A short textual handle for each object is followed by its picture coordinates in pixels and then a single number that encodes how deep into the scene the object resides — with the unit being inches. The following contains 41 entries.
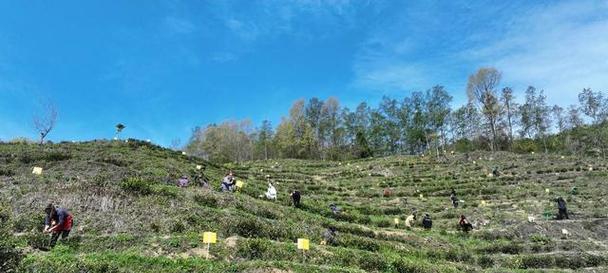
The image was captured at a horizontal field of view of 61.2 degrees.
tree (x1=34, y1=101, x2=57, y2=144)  2003.0
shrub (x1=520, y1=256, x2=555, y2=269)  913.5
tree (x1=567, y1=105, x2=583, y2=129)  3243.1
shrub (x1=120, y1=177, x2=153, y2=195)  927.0
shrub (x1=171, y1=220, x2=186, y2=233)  792.1
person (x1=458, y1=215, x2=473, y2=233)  1186.6
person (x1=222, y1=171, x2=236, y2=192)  1214.3
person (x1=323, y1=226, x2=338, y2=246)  887.7
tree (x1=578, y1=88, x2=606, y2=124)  3029.0
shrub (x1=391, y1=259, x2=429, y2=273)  755.4
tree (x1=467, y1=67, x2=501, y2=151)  3041.3
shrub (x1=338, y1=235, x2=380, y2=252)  894.9
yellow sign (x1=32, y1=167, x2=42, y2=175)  1089.4
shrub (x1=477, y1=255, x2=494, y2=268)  941.0
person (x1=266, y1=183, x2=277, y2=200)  1279.5
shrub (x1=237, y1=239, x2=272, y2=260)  703.7
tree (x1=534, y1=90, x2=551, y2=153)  3181.6
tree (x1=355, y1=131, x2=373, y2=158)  3772.1
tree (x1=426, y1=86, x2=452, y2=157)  3444.9
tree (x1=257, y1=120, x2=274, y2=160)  3961.6
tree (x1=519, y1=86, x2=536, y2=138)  3196.4
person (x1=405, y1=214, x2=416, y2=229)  1260.2
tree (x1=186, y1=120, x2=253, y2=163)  3818.9
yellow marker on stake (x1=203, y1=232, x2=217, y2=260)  657.6
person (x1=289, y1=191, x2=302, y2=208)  1225.0
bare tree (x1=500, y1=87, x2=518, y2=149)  3088.1
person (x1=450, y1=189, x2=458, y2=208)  1558.8
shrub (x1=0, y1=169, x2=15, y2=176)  1104.2
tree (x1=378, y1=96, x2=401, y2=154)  3719.5
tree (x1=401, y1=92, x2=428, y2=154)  3558.1
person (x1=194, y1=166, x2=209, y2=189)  1239.3
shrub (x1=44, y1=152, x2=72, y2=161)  1307.8
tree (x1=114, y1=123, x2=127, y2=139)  2095.0
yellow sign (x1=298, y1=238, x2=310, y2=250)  703.1
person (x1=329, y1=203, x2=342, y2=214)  1246.7
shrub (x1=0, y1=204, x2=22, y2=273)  356.2
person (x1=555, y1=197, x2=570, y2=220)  1229.7
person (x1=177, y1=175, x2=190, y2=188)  1161.4
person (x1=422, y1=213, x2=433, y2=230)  1219.6
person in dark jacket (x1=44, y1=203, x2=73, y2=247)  686.8
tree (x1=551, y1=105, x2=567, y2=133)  3221.0
